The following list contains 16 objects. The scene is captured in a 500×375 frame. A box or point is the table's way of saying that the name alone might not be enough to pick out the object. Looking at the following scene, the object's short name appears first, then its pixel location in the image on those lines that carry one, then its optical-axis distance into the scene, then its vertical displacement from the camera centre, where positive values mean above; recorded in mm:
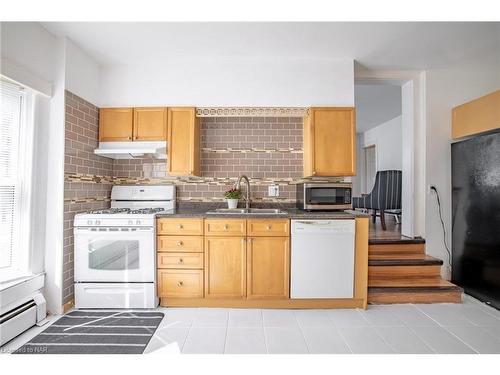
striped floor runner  2031 -1126
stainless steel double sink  3069 -184
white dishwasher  2674 -612
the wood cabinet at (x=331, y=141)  2990 +571
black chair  4863 +80
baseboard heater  2072 -990
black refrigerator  2703 -200
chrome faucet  3156 +86
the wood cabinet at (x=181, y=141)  3031 +557
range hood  2926 +456
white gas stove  2646 -646
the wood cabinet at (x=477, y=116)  2826 +870
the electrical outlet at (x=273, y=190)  3320 +41
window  2279 +97
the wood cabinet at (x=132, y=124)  3031 +733
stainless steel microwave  2939 -16
